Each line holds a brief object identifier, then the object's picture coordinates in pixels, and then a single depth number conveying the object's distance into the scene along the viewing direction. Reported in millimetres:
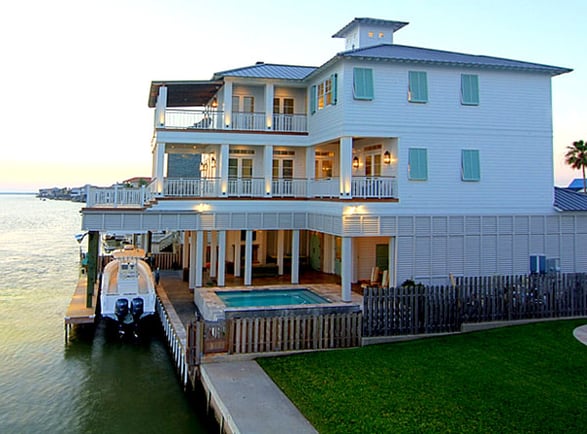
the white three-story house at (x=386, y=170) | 18359
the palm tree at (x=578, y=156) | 44188
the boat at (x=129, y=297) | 17406
